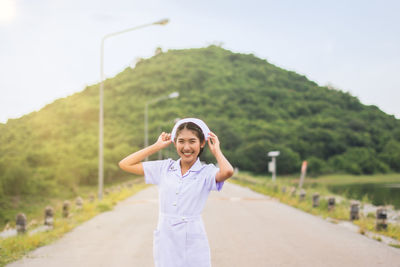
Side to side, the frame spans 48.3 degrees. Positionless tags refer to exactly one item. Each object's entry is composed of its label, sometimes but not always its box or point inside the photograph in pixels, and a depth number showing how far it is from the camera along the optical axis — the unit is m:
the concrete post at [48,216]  10.52
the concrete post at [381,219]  9.84
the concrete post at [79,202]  14.63
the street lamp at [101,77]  17.66
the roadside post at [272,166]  25.85
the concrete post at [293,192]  19.15
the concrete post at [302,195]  17.11
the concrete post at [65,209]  12.69
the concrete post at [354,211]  11.72
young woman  2.94
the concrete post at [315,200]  15.26
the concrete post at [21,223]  9.24
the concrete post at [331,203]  13.86
